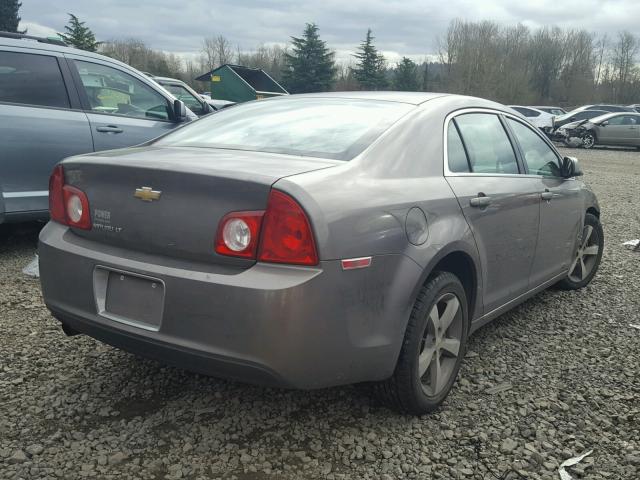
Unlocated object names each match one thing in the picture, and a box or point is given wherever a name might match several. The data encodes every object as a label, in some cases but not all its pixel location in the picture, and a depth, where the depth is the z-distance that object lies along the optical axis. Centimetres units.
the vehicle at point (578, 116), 2480
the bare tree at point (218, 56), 7669
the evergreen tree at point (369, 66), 5558
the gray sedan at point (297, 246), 217
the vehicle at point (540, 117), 2628
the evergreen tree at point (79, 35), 4375
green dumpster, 1934
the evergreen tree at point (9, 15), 3866
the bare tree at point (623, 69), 6588
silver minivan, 501
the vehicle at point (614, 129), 2288
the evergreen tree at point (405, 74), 5444
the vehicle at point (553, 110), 3099
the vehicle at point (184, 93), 755
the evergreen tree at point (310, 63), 5134
